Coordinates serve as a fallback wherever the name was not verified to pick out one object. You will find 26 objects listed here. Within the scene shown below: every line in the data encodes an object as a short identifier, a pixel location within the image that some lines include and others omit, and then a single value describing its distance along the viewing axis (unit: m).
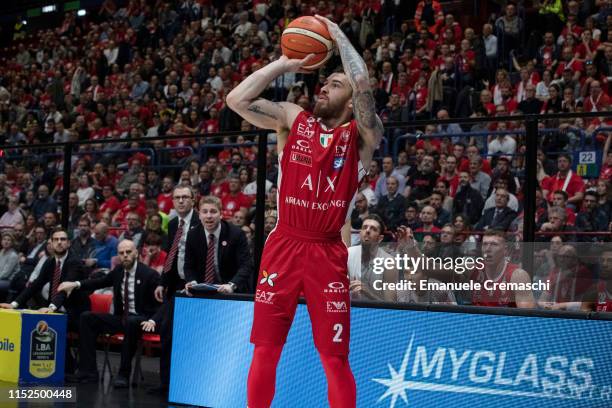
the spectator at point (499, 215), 16.02
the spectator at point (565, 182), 16.47
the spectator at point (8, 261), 23.78
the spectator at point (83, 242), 21.64
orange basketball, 10.26
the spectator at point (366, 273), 13.46
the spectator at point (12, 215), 23.97
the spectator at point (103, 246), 22.12
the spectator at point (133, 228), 22.86
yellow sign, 17.66
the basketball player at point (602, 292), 11.93
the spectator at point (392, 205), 18.05
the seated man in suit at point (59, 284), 18.87
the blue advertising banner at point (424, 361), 11.91
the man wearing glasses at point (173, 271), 16.75
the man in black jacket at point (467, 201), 17.34
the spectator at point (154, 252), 20.94
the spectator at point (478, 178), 17.50
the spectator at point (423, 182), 18.73
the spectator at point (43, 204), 23.52
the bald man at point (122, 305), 17.81
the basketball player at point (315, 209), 9.65
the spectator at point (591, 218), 15.06
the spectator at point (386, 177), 19.20
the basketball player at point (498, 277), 12.57
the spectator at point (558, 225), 14.88
